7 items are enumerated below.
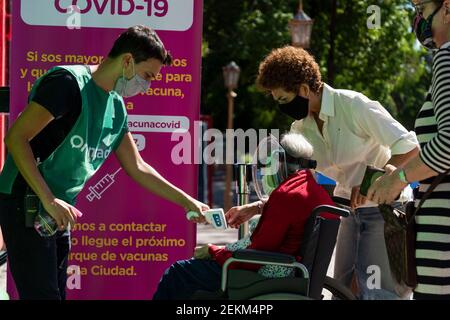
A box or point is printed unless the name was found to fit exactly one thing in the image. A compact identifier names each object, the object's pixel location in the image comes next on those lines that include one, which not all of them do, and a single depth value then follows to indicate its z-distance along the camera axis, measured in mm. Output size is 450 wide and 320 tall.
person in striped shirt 6543
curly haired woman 9758
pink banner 10562
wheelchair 7937
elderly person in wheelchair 8312
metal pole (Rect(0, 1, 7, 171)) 12070
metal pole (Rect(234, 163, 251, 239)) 9711
